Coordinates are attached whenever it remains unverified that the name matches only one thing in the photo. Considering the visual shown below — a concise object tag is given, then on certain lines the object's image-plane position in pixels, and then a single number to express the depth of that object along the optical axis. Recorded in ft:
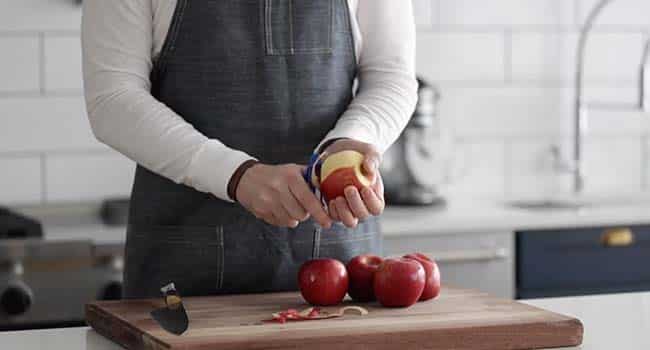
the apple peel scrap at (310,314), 7.96
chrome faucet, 15.36
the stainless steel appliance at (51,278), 12.31
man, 8.93
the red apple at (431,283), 8.56
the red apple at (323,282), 8.45
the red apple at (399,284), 8.32
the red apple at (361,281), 8.62
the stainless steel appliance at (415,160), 14.37
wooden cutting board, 7.57
